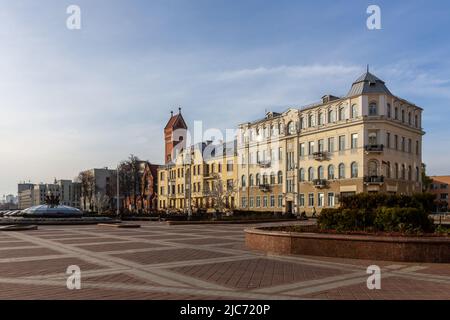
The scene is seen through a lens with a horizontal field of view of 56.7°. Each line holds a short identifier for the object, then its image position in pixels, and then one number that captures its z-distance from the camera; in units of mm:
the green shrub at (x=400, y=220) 14852
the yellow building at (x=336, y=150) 51094
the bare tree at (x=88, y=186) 102938
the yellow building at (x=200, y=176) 72750
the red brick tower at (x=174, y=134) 98938
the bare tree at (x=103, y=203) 79362
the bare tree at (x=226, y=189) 70750
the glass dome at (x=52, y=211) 43906
